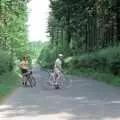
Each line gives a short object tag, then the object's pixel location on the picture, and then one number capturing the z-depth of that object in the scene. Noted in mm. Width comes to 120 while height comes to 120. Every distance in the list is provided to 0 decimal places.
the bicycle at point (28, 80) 29938
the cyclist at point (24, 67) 30184
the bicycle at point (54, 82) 27469
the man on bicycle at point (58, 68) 27608
